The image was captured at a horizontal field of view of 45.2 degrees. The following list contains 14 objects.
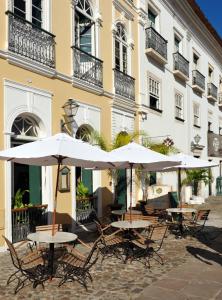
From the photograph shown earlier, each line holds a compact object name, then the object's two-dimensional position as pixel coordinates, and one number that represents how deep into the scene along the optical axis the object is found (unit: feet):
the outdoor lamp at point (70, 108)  25.32
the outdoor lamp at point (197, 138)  50.49
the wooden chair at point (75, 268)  14.71
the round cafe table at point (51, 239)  14.94
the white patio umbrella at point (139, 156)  19.93
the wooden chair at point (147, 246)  18.42
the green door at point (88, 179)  29.13
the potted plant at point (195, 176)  45.45
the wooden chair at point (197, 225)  24.52
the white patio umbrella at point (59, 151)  14.62
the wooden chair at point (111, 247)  19.06
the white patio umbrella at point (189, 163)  26.06
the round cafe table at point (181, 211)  24.94
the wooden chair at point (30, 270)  14.22
